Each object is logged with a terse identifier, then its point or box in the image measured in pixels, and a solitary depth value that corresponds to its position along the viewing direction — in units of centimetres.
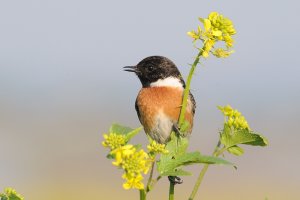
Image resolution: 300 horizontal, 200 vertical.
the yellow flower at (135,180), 339
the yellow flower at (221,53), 453
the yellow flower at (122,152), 344
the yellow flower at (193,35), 462
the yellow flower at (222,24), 462
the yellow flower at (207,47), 438
